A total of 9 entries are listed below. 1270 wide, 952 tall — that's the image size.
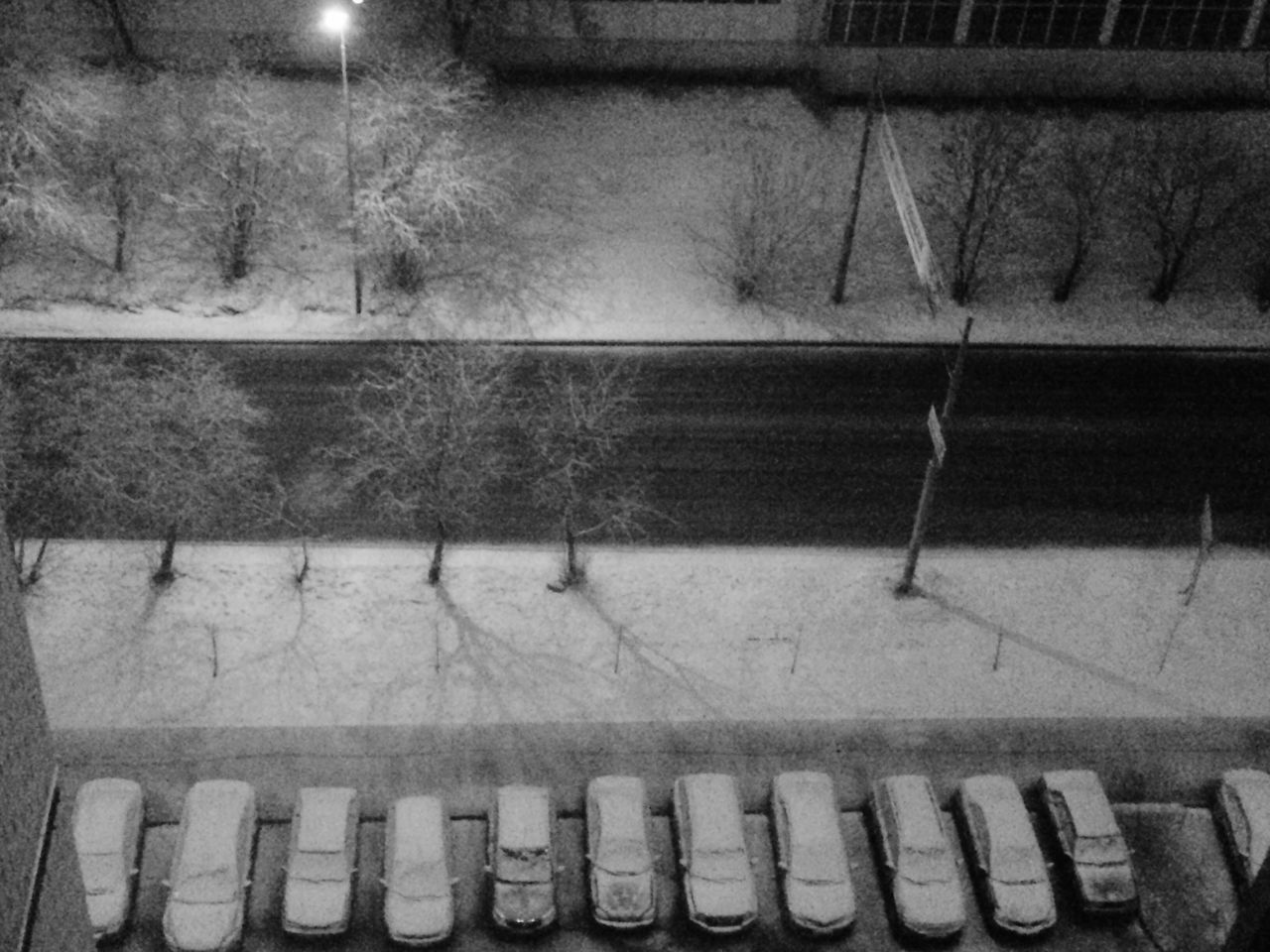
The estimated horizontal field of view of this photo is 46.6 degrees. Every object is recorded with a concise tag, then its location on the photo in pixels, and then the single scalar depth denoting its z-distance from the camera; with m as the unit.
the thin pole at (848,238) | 32.50
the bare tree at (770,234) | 34.97
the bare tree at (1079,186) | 35.19
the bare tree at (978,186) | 34.62
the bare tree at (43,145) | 32.12
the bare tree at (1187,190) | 35.53
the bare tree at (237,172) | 33.91
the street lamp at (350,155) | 27.05
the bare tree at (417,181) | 32.84
